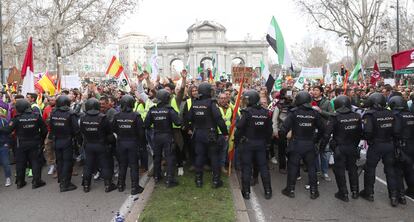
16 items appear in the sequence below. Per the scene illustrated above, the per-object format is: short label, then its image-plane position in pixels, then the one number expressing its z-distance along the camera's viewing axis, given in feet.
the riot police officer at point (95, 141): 22.62
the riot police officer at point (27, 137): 23.66
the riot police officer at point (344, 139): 20.72
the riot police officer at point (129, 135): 22.33
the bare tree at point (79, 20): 93.66
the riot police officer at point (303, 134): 21.20
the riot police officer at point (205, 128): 22.85
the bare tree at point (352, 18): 92.43
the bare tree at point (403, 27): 118.09
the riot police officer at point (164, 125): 22.85
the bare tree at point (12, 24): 110.11
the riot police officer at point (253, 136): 21.61
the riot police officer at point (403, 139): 20.45
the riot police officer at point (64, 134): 23.56
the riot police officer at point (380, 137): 20.24
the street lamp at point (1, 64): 79.00
